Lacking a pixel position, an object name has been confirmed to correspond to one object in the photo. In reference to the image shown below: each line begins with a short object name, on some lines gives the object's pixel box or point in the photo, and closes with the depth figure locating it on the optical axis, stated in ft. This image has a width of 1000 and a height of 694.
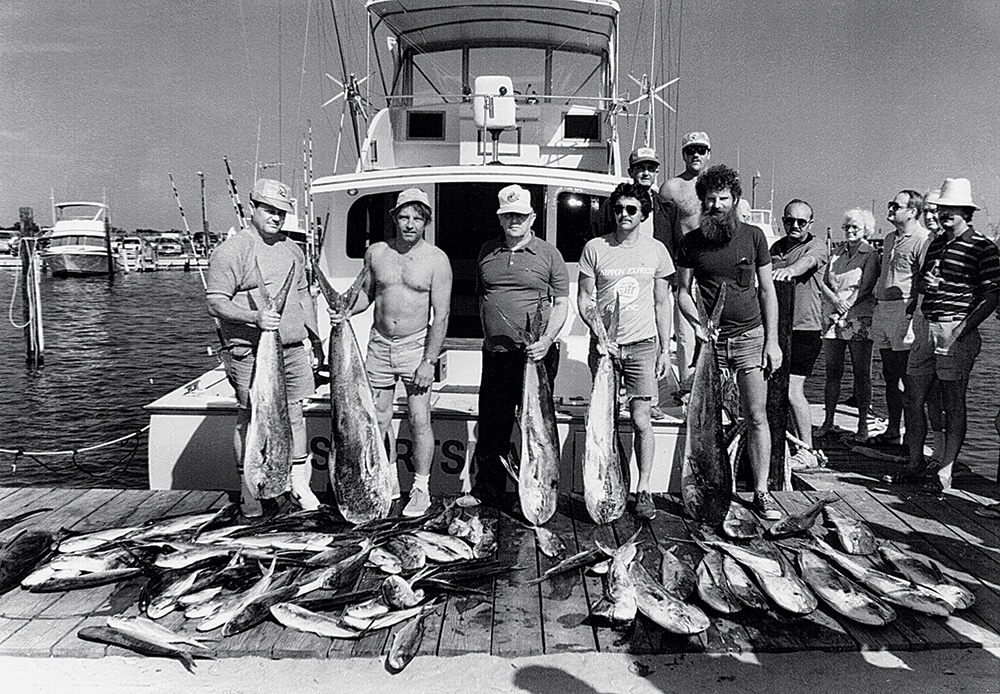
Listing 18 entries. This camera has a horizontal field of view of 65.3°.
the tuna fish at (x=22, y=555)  11.54
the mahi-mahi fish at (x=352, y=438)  13.15
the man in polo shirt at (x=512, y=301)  13.73
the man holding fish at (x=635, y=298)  13.74
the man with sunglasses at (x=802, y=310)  18.30
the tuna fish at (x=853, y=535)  12.74
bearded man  13.66
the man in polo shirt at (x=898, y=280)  18.13
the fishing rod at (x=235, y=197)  19.16
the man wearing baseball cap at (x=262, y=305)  13.35
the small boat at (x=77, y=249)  154.51
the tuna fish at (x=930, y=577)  10.82
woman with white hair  20.66
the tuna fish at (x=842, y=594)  10.38
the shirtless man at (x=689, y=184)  15.78
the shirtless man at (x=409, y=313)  13.84
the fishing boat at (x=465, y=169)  16.98
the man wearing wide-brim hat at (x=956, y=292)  14.51
